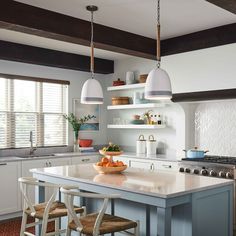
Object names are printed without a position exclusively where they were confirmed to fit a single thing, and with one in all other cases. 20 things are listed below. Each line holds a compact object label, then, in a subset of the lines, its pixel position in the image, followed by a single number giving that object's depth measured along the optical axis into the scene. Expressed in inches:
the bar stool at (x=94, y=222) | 108.2
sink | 232.2
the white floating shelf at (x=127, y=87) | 243.8
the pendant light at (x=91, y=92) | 157.1
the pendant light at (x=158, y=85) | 130.1
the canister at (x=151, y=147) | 236.8
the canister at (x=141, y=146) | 244.4
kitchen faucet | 236.8
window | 231.8
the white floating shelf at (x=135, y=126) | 235.1
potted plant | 263.9
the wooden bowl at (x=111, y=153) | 152.6
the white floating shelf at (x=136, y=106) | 231.3
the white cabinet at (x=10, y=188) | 206.8
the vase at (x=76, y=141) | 264.2
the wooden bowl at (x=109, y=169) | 147.3
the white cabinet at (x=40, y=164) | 217.0
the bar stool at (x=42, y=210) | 125.8
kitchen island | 110.0
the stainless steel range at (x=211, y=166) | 175.0
